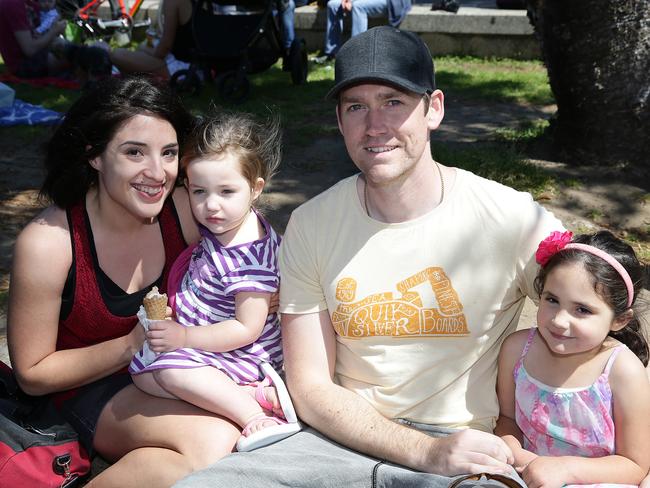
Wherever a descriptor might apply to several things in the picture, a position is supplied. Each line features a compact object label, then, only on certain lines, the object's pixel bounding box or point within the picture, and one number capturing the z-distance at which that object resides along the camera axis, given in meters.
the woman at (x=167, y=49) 8.83
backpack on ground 2.59
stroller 8.68
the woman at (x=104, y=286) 2.66
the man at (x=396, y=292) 2.47
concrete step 10.38
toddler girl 2.65
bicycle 11.66
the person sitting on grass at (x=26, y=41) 9.54
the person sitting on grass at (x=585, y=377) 2.32
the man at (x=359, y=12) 10.25
